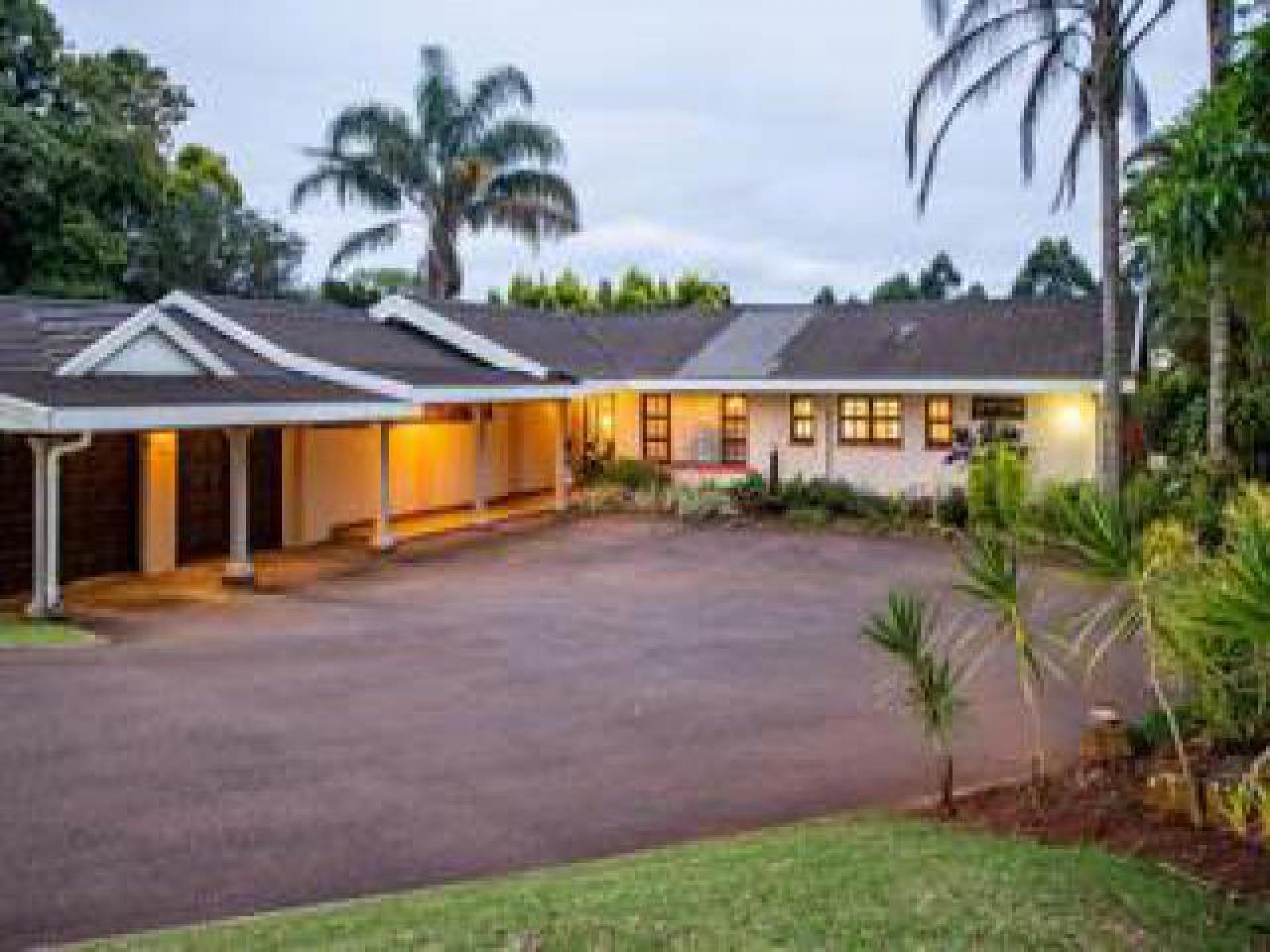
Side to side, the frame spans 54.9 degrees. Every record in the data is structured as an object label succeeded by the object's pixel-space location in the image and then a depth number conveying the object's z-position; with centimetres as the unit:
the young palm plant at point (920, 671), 777
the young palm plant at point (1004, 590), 759
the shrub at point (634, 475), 2721
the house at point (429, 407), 1686
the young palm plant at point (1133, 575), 728
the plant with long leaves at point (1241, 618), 514
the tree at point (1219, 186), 784
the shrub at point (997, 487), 2169
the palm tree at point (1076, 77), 1869
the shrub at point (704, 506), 2500
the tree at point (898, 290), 5188
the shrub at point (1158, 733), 864
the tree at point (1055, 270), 5341
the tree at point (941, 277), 5631
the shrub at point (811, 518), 2420
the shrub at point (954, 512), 2366
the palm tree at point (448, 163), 3312
